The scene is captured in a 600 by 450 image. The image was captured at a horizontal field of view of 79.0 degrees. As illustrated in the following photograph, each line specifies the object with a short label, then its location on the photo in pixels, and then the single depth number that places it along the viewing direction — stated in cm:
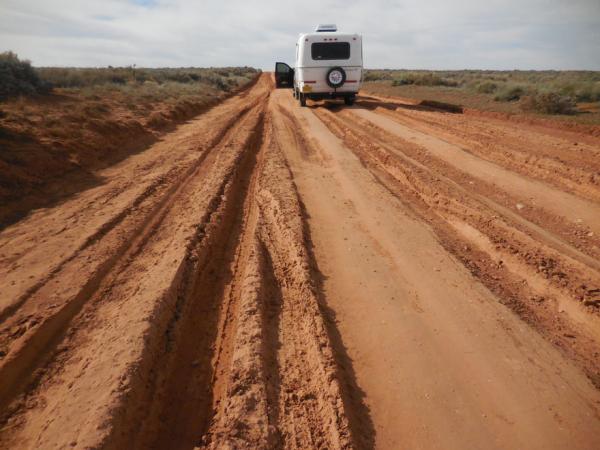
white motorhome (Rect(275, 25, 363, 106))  1477
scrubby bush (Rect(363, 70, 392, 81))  4072
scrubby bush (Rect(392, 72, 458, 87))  2959
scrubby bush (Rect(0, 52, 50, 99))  1399
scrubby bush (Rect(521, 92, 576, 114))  1402
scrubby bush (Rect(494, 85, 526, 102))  1834
